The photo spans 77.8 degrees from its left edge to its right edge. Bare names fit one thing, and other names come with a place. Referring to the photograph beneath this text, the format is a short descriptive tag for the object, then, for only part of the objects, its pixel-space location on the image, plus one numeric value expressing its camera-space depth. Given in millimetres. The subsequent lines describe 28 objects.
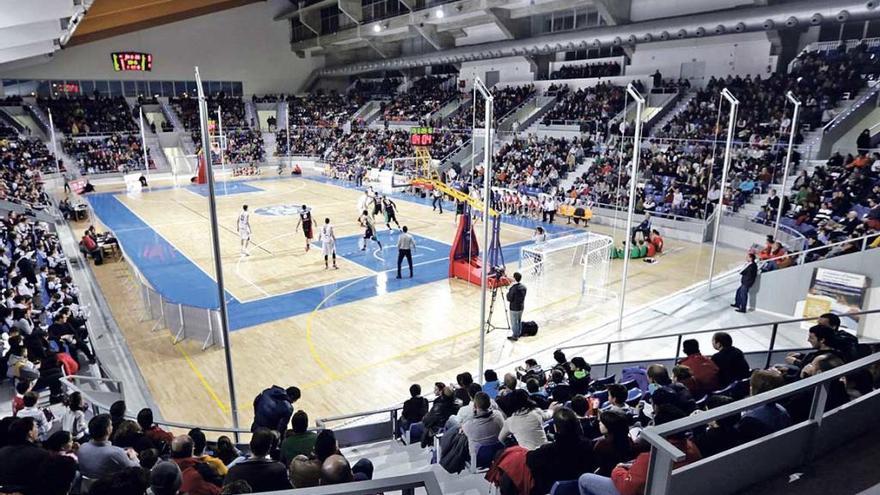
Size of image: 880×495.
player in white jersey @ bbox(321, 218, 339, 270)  17531
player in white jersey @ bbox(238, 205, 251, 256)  18538
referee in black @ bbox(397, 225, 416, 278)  16328
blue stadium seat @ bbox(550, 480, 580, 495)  3850
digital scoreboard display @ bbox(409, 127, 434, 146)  26386
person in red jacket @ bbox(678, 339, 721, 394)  6285
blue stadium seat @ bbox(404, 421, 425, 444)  7155
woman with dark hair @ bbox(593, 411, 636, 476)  4156
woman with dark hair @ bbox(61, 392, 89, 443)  6426
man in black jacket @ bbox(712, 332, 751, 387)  6328
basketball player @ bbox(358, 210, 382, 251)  18953
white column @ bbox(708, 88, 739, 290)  12234
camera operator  11656
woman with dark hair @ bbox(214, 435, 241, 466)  5594
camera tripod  12922
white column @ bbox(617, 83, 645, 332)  10561
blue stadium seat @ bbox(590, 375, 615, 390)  7770
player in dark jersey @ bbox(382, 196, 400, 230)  22441
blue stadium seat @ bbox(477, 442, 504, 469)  5477
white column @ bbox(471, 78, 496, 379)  7721
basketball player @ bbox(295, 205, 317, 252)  19375
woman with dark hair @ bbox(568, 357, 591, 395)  7121
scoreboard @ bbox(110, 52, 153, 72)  43031
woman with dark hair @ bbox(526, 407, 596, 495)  4078
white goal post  15039
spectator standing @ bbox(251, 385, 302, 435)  6762
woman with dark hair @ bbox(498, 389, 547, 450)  5137
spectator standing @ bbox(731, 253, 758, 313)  12703
